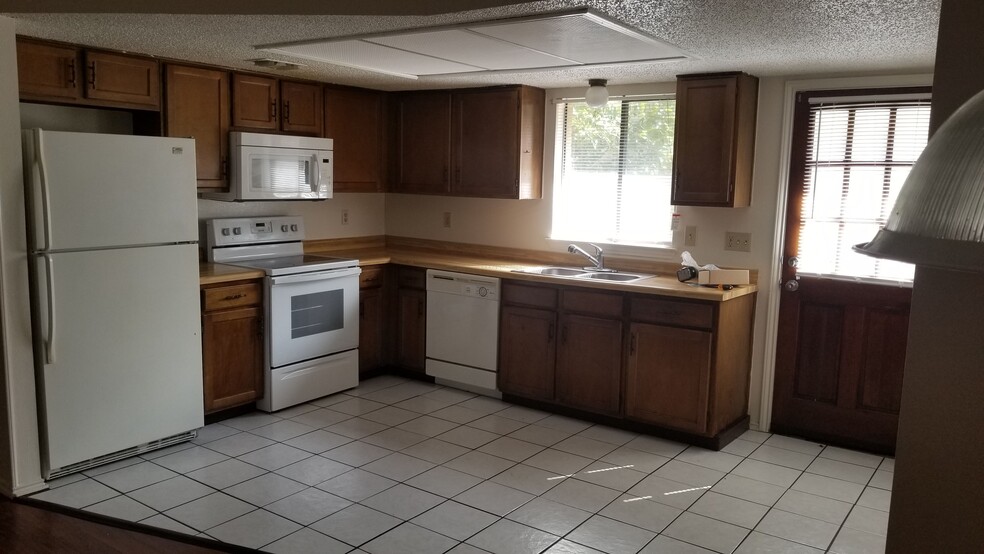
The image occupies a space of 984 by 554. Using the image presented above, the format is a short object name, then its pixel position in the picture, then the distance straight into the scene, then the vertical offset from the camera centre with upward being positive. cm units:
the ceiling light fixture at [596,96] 432 +55
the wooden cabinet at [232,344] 417 -94
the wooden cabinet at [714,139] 413 +31
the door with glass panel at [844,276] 397 -44
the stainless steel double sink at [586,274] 467 -54
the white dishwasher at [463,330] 484 -95
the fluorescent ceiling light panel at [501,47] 296 +66
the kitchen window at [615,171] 471 +13
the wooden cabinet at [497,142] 496 +32
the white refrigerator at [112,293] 332 -55
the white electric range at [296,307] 445 -77
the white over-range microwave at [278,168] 449 +10
